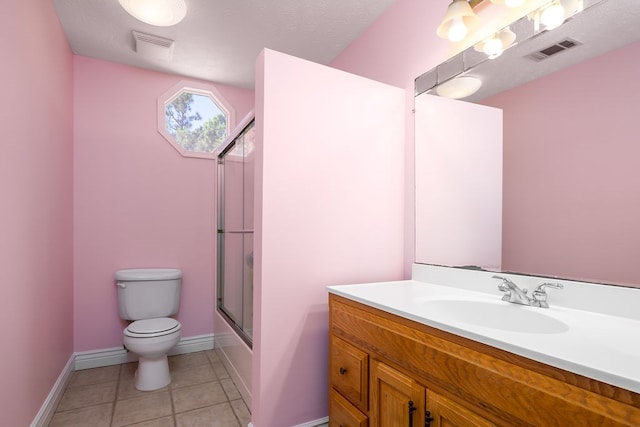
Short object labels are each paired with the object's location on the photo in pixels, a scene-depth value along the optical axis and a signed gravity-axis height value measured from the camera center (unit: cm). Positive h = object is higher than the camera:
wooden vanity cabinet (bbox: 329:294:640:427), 67 -46
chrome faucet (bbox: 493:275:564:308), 117 -30
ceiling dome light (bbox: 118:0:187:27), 182 +115
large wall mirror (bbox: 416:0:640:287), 108 +25
